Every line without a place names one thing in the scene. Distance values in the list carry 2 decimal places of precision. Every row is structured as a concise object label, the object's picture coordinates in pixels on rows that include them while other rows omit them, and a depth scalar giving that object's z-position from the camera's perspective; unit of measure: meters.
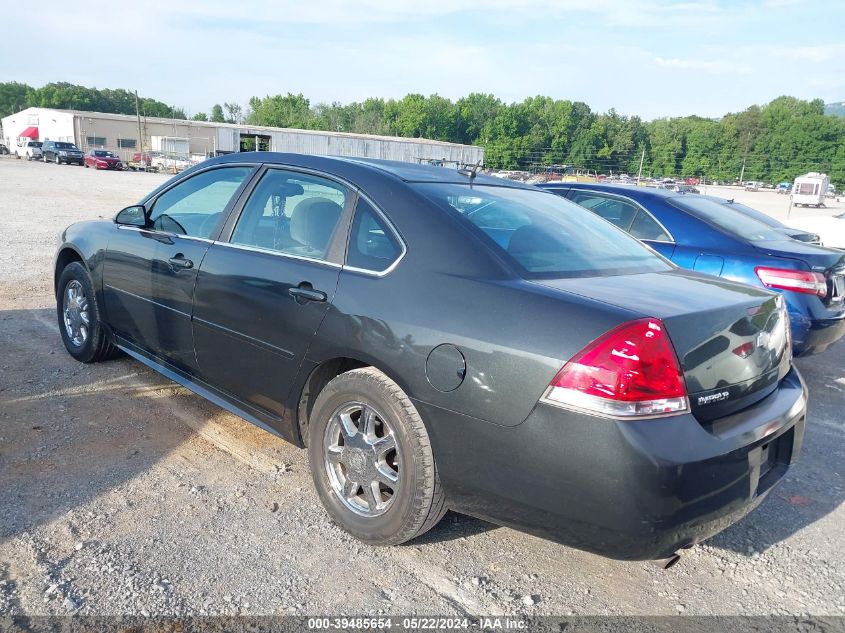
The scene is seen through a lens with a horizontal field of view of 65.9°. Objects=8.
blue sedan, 5.05
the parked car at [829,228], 13.82
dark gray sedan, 2.16
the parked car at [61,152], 46.66
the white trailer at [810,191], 40.81
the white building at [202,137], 56.94
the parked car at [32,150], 50.53
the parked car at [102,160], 43.31
